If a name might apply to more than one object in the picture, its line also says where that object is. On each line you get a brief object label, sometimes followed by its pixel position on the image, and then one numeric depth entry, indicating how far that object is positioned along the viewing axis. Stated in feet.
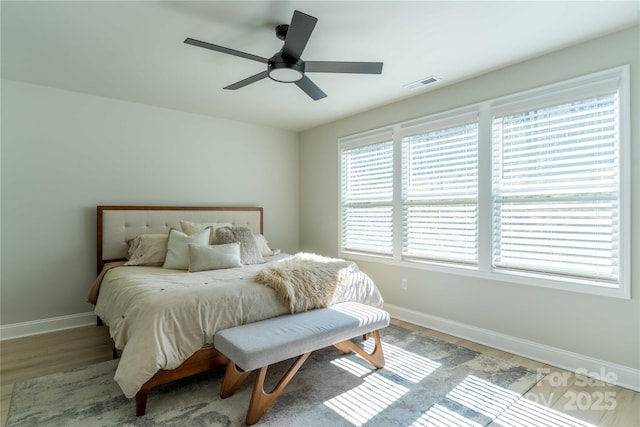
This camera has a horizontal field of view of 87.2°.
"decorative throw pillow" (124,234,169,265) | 11.00
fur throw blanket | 8.09
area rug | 6.49
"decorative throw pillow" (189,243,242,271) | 10.25
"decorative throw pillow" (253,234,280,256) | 13.30
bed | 6.43
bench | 6.31
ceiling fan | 6.60
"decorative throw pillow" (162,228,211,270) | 10.68
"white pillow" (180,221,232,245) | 12.00
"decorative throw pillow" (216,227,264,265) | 11.53
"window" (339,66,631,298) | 8.04
